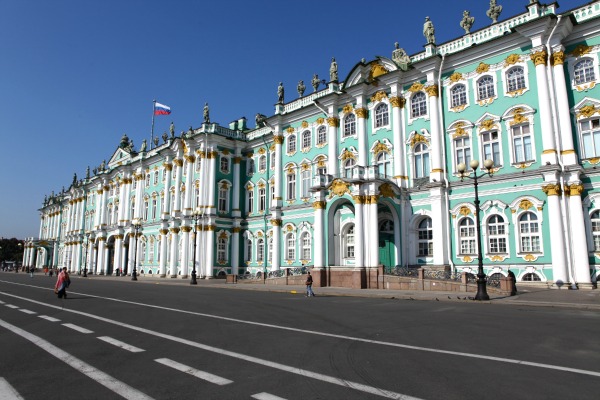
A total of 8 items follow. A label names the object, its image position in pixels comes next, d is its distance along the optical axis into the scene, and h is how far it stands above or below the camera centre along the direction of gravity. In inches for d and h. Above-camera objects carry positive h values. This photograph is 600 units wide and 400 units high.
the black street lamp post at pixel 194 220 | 1462.8 +183.5
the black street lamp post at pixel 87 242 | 2772.6 +162.9
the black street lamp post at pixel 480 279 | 765.9 -27.3
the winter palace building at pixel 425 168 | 1000.9 +297.6
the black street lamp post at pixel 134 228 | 1876.2 +186.0
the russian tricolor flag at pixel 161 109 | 2196.1 +799.1
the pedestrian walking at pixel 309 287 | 928.3 -47.8
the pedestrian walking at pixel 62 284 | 815.7 -33.7
